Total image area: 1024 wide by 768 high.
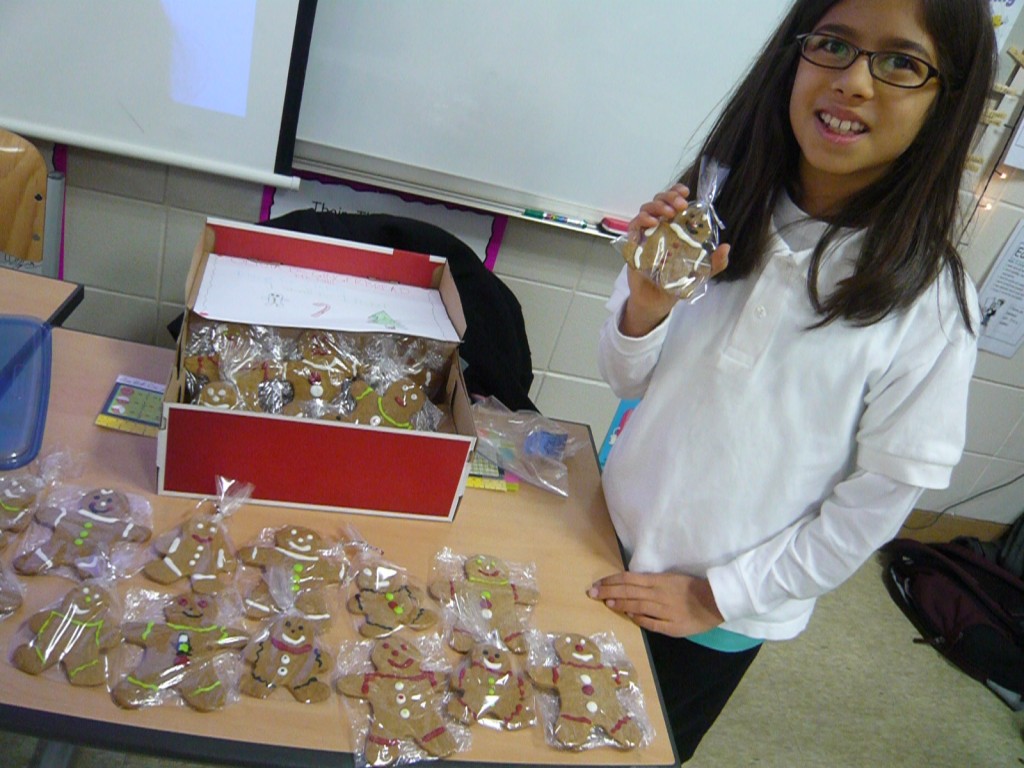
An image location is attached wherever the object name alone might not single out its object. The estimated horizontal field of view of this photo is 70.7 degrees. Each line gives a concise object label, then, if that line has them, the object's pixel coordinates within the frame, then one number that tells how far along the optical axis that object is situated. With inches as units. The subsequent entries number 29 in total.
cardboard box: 33.5
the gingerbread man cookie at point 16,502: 30.5
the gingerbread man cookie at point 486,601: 32.8
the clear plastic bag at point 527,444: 44.2
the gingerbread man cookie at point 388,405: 39.7
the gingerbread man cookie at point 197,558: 31.1
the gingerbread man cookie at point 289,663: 27.9
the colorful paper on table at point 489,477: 42.4
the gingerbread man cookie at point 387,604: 31.7
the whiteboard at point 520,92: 59.5
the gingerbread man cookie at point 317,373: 39.9
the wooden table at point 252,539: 25.2
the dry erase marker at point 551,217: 66.9
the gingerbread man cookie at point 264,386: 38.6
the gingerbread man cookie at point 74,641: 26.2
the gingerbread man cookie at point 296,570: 31.2
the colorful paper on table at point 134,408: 38.5
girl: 32.2
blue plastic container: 34.8
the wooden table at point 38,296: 43.4
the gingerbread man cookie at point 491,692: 29.2
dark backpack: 84.4
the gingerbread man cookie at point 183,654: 26.5
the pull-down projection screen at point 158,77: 54.7
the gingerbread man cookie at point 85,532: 30.1
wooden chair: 49.3
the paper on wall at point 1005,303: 84.4
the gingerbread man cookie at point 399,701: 27.1
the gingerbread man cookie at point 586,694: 29.7
